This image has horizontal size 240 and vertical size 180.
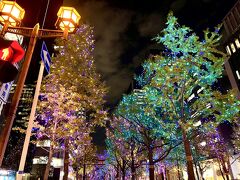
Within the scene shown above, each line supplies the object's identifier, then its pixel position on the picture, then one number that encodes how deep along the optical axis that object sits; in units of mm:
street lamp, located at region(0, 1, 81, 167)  5250
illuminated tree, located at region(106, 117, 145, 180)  20516
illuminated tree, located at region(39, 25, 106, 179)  12023
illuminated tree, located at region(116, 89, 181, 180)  15070
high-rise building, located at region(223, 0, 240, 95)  37156
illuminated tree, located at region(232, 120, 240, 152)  28028
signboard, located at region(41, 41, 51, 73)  5190
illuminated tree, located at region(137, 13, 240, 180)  10164
